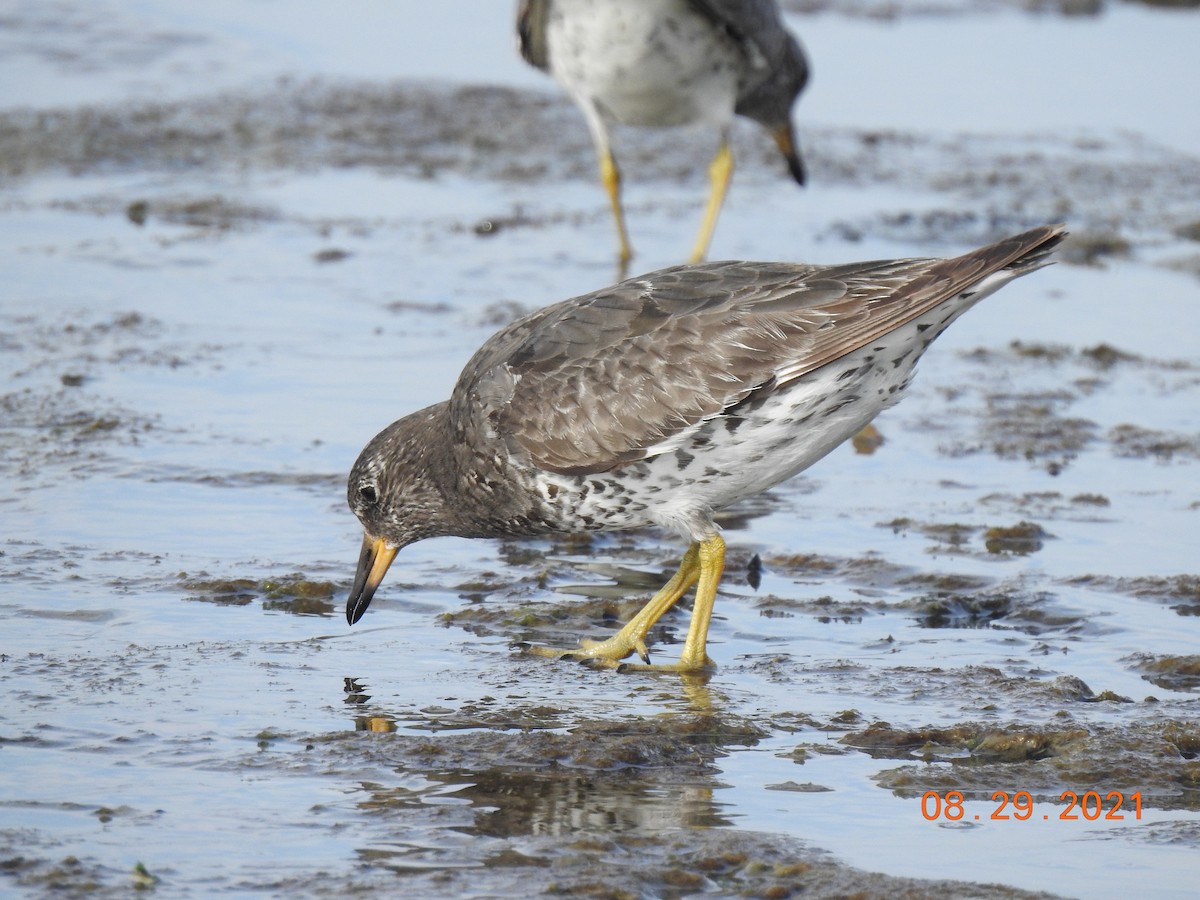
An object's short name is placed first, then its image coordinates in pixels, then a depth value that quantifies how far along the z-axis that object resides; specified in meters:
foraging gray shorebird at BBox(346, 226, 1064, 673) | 12.47
